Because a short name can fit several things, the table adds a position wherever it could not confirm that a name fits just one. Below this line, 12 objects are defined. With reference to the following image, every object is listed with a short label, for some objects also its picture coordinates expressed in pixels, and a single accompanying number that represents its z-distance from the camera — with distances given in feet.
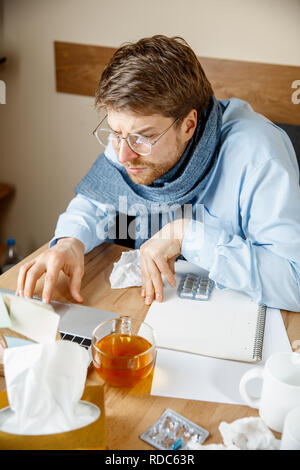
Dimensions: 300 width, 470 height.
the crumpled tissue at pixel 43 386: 2.45
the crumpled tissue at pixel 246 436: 2.54
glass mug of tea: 2.94
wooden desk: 2.69
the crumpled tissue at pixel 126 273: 4.03
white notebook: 3.34
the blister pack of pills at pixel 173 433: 2.64
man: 3.89
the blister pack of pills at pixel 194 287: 3.86
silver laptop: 3.42
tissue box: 2.47
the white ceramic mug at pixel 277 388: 2.60
